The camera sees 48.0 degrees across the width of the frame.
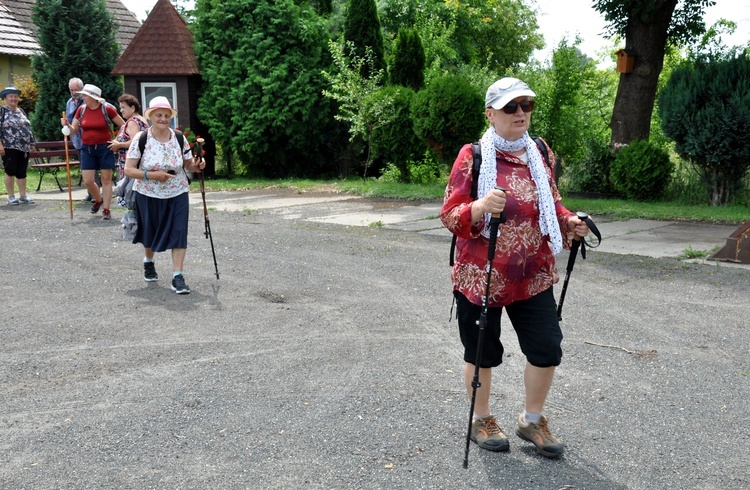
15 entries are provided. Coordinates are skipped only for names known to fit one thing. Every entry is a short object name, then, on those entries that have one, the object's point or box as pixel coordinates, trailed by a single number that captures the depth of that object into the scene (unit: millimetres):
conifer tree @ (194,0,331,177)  20469
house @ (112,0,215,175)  21188
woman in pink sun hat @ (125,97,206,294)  7648
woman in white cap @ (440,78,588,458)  3912
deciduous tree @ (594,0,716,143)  15242
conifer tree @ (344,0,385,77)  20734
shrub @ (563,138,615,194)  15312
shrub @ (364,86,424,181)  18094
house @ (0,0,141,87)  27094
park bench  17078
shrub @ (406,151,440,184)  18984
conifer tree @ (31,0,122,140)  22328
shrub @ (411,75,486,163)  16547
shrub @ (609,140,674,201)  14281
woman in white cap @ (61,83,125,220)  12406
